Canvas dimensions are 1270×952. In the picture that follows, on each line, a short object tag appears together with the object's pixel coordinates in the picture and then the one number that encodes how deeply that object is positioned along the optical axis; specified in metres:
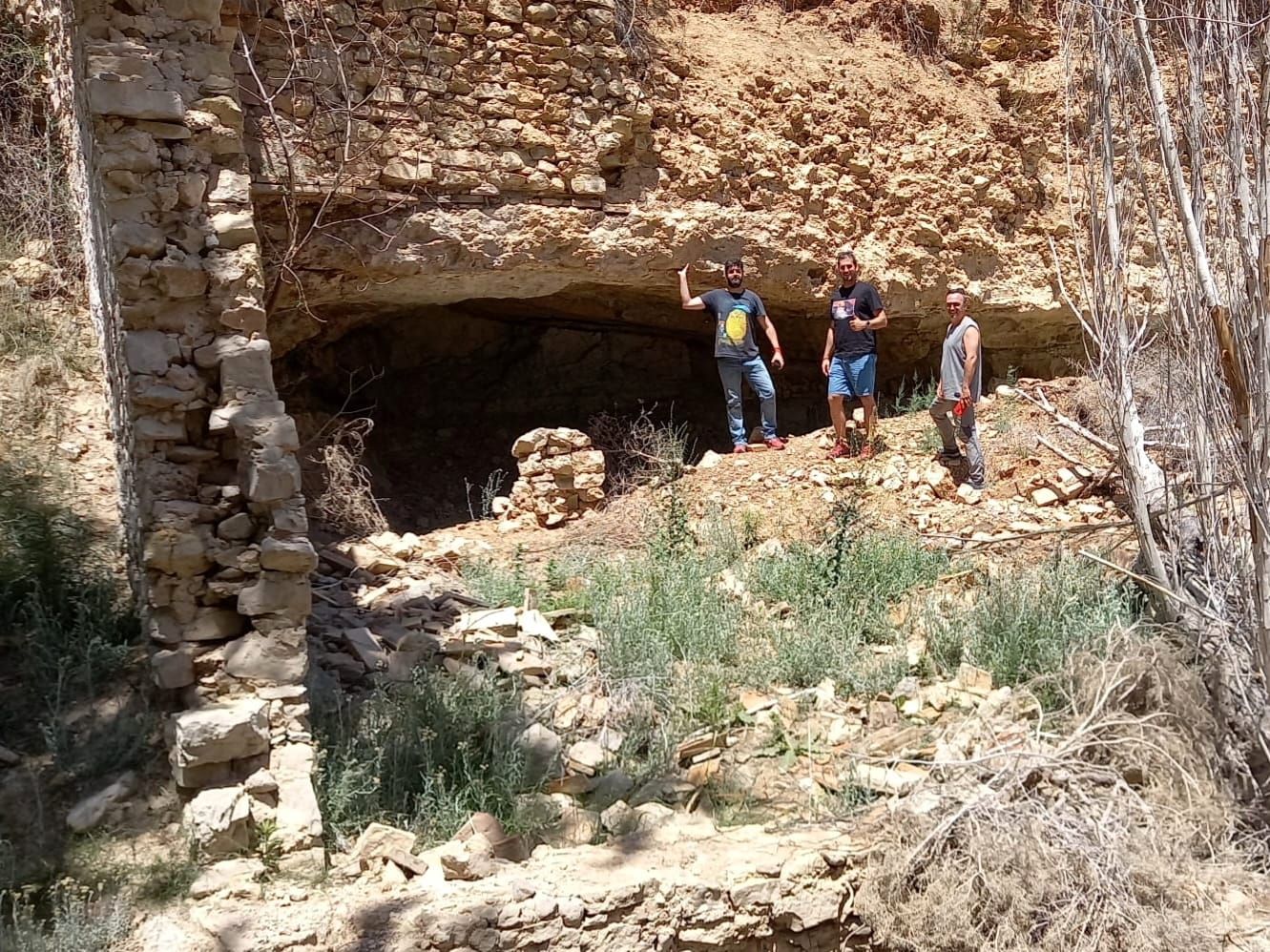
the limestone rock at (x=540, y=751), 3.83
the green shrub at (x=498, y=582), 5.30
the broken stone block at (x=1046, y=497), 6.48
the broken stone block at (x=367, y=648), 4.44
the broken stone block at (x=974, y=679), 4.39
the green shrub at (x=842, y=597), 4.50
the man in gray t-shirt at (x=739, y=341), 7.07
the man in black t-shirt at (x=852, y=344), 6.96
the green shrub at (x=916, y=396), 8.05
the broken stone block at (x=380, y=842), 3.23
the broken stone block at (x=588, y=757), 3.92
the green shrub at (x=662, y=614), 4.45
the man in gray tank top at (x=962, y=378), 6.49
